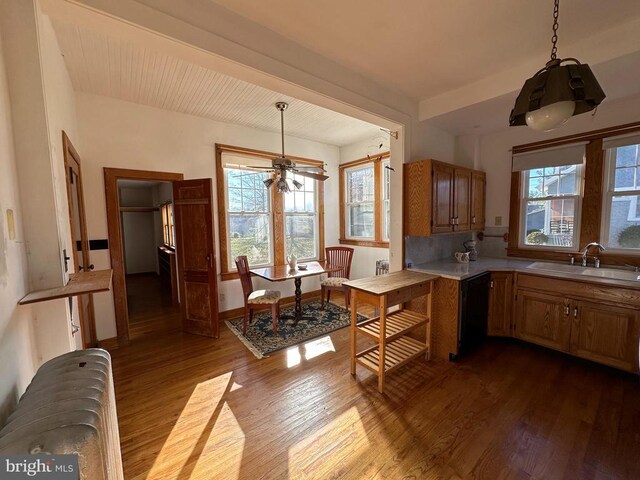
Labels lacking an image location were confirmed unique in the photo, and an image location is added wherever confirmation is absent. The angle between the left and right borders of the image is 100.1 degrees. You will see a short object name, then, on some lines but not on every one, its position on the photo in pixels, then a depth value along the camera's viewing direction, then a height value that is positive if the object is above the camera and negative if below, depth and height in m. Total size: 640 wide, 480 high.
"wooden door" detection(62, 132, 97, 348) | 2.29 -0.06
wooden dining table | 3.50 -0.72
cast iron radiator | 0.72 -0.57
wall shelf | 1.15 -0.30
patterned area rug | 3.16 -1.43
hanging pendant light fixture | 1.21 +0.56
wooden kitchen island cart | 2.28 -1.02
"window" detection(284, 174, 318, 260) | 4.73 +0.00
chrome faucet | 2.85 -0.37
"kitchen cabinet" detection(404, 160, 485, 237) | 2.84 +0.23
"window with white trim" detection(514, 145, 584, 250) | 3.04 +0.24
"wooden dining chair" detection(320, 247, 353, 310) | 4.21 -0.84
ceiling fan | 3.12 +0.61
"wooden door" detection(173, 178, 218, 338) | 3.37 -0.41
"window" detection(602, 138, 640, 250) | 2.68 +0.18
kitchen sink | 2.49 -0.56
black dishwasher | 2.69 -0.99
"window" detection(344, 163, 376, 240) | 4.83 +0.32
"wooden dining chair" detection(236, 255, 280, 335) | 3.40 -0.98
